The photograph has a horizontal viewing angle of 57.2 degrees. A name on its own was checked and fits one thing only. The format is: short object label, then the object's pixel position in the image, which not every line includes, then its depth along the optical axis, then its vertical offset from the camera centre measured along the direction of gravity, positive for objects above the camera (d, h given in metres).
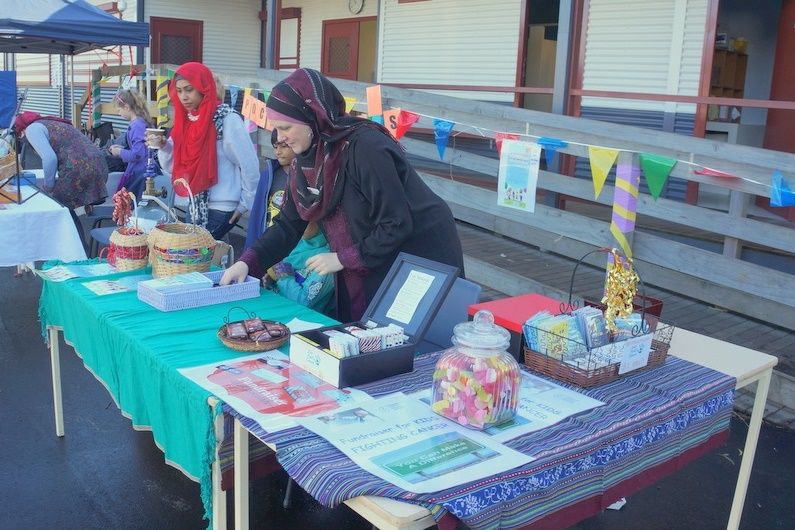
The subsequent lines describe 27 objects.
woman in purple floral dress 5.78 -0.38
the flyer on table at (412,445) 1.52 -0.70
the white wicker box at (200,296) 2.70 -0.67
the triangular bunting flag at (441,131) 5.67 -0.01
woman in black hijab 2.65 -0.26
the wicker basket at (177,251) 3.00 -0.55
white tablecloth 4.80 -0.82
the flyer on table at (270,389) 1.81 -0.70
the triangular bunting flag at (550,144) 4.80 -0.06
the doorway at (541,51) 11.88 +1.52
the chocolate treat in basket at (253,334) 2.28 -0.67
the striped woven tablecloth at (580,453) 1.48 -0.73
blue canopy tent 8.37 +1.02
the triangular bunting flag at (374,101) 6.09 +0.21
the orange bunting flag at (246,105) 6.90 +0.14
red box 2.29 -0.58
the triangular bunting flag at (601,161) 4.54 -0.14
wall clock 11.56 +1.88
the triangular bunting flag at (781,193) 3.91 -0.24
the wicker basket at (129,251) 3.24 -0.60
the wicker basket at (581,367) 2.07 -0.66
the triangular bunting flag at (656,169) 4.30 -0.16
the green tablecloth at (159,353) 2.00 -0.76
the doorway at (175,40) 14.44 +1.51
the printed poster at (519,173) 4.88 -0.26
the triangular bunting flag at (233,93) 8.48 +0.31
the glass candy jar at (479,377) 1.72 -0.58
